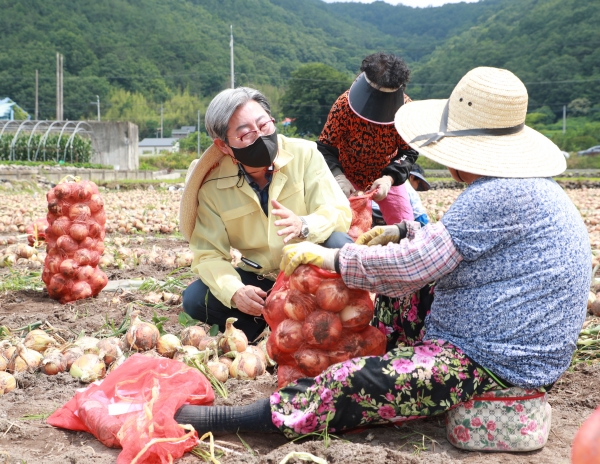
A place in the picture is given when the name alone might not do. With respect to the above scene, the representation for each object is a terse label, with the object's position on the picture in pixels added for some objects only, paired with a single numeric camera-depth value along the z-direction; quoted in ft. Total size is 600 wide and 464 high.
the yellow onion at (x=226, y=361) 7.93
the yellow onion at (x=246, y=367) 7.73
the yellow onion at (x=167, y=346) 8.30
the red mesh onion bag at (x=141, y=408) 5.64
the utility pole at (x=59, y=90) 106.01
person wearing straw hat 5.64
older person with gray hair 8.32
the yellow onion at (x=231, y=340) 8.24
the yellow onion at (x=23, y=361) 7.97
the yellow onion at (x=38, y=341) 8.59
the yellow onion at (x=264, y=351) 8.25
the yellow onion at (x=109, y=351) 8.07
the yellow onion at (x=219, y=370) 7.46
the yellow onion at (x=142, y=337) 8.51
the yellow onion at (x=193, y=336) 8.73
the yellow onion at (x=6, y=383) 7.35
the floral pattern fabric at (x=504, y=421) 5.77
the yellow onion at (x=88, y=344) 8.10
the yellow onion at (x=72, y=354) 8.05
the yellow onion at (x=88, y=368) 7.64
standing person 11.14
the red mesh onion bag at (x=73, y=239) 11.26
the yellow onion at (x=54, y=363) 7.93
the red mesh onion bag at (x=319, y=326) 6.31
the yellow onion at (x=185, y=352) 7.93
